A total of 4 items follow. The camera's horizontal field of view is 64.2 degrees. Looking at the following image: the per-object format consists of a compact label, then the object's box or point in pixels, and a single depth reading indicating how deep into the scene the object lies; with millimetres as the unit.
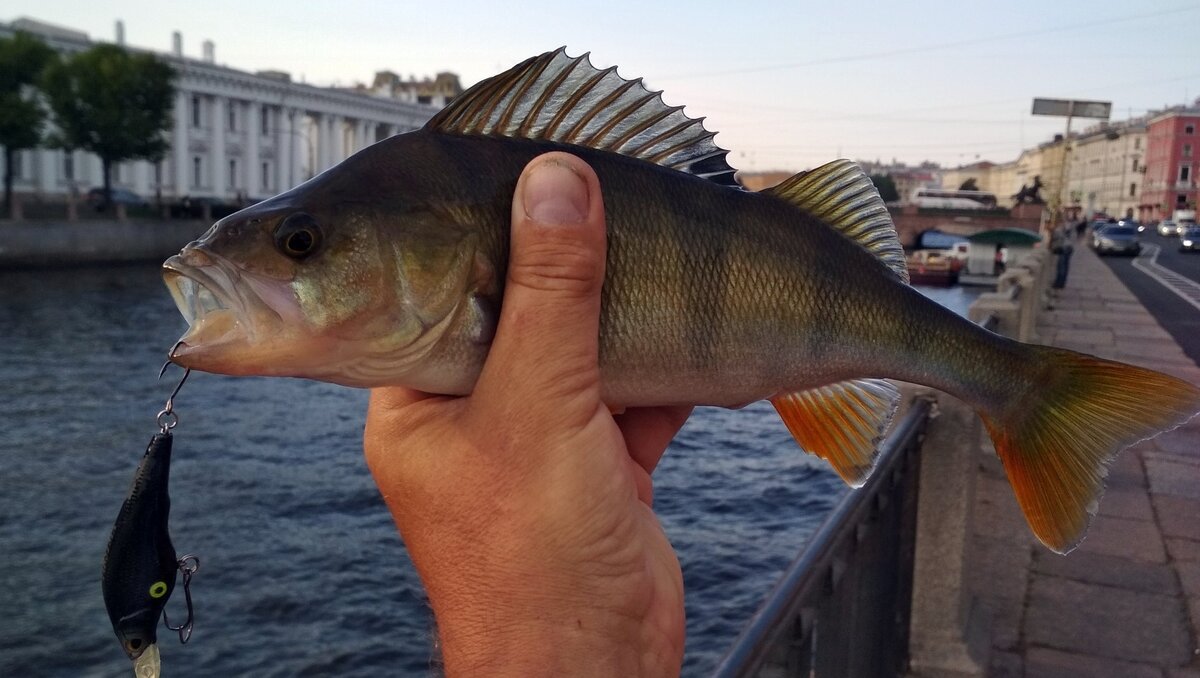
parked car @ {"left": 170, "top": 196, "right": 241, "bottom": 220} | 50875
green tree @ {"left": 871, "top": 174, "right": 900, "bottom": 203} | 85206
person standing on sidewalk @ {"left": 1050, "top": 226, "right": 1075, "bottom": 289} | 23438
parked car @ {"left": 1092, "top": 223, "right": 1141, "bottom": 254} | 46156
